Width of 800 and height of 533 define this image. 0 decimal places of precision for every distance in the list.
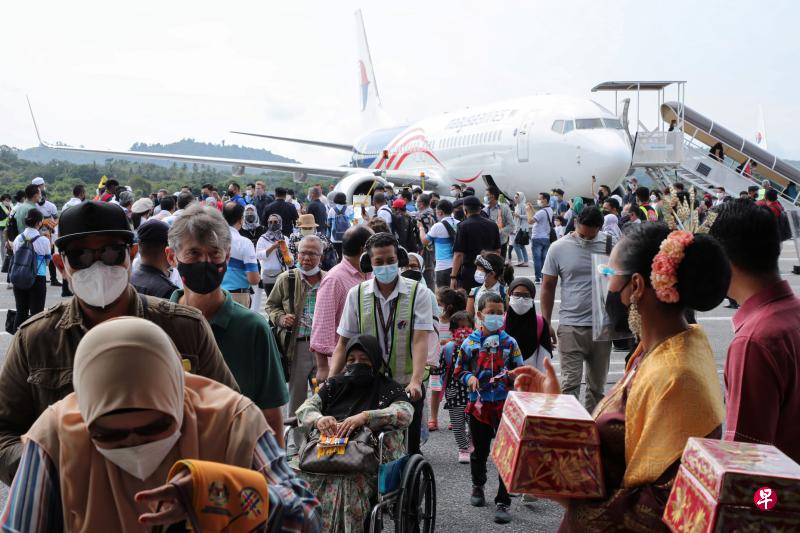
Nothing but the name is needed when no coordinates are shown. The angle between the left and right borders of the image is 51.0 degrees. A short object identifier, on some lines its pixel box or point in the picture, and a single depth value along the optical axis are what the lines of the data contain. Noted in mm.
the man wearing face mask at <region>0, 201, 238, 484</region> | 2531
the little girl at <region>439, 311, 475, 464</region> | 5789
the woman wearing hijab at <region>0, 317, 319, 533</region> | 1785
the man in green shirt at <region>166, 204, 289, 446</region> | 3324
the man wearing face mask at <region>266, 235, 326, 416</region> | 6121
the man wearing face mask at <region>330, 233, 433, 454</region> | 4957
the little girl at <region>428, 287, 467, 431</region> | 7145
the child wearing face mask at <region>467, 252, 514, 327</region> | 7359
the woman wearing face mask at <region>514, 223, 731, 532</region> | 2279
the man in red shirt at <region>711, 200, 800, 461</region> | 2369
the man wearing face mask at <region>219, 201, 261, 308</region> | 7043
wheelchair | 4133
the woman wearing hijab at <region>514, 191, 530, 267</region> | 19531
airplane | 22062
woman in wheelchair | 4113
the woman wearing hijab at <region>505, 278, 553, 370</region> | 6086
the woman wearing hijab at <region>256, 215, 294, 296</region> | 9070
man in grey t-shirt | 6473
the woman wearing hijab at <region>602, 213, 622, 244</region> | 12508
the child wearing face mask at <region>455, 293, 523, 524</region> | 5250
